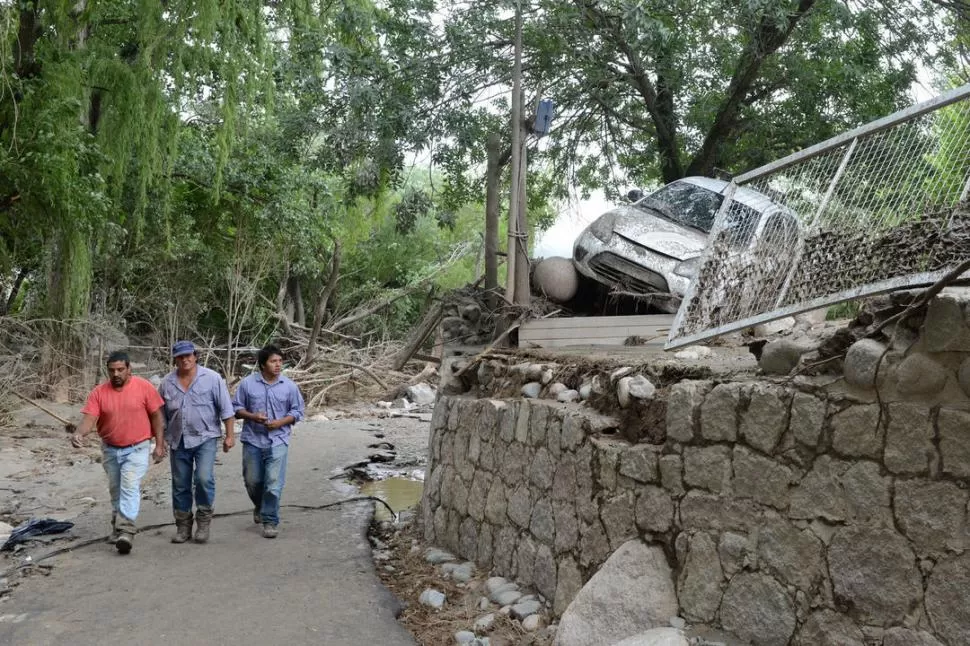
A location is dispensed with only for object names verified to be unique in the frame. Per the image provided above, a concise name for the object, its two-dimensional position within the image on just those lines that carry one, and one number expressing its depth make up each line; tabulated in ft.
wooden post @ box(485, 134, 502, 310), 33.35
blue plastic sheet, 25.21
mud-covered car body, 32.60
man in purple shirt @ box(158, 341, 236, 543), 24.79
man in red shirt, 23.86
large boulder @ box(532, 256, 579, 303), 34.60
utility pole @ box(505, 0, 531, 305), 32.04
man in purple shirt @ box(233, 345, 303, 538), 26.12
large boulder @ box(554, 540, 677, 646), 15.39
